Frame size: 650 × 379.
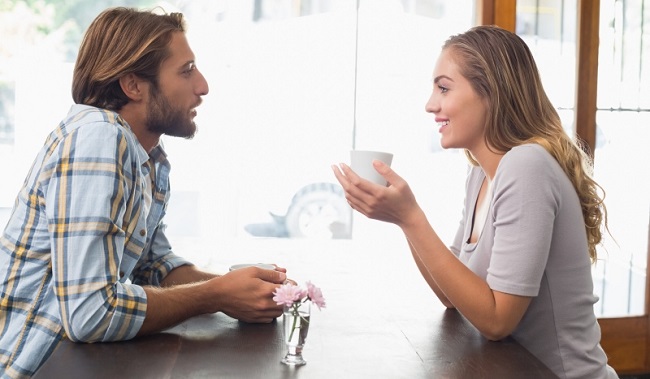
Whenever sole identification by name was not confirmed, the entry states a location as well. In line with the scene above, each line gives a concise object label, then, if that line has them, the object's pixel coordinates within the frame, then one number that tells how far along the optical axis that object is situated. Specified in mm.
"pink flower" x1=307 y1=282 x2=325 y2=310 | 1215
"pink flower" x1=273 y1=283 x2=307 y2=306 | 1206
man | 1332
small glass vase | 1219
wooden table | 1184
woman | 1457
